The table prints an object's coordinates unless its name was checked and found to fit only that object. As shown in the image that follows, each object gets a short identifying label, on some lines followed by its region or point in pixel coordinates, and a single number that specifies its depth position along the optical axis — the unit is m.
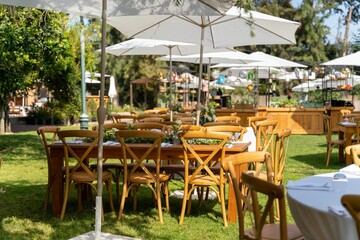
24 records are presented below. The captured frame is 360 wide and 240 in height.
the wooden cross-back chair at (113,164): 6.40
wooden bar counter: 17.56
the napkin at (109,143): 5.79
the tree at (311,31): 37.00
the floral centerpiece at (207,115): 9.12
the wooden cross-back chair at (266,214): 2.67
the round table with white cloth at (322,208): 2.58
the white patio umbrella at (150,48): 9.62
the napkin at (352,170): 3.82
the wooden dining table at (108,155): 5.59
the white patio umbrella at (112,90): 26.27
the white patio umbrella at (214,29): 7.57
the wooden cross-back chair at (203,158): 5.43
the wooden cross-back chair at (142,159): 5.48
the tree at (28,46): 11.20
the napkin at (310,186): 3.20
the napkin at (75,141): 5.93
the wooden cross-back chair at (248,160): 3.47
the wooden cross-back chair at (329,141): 9.84
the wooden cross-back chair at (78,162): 5.57
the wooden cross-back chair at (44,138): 6.02
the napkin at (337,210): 2.60
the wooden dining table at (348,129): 9.22
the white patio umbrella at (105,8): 4.46
